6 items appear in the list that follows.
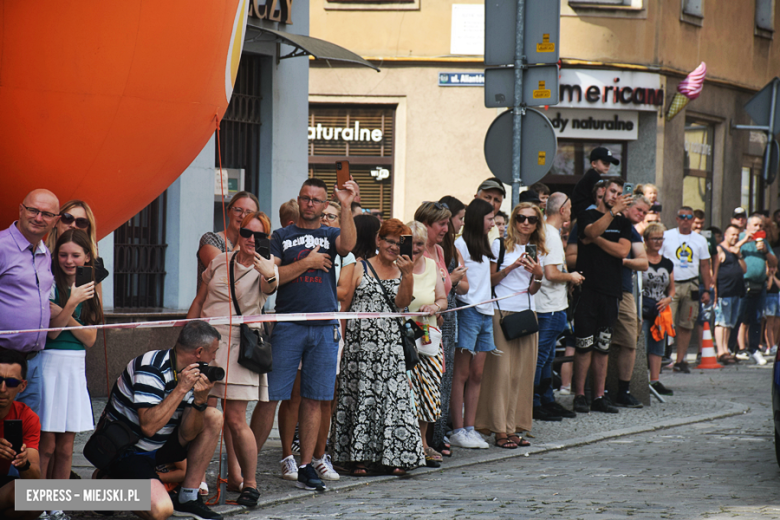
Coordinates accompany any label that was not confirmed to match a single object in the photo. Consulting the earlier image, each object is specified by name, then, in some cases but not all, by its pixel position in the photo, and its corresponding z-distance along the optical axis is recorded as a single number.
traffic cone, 29.39
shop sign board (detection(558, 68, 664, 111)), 36.81
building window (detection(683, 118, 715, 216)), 41.06
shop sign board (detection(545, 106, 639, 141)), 37.28
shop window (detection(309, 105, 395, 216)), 36.94
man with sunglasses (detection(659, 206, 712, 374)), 27.33
